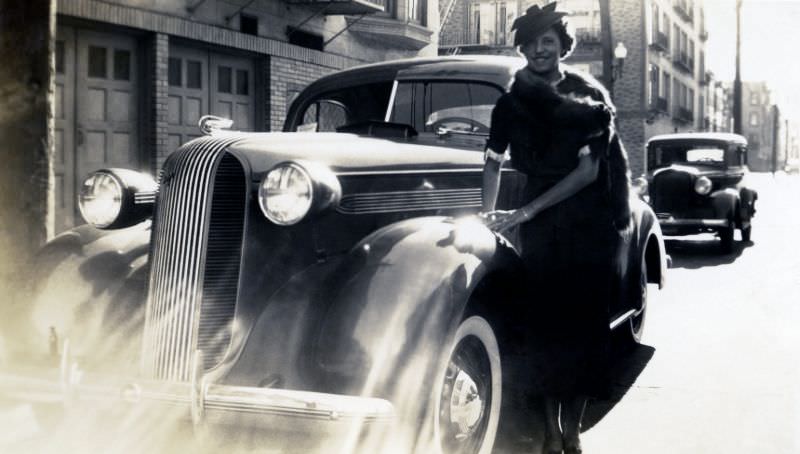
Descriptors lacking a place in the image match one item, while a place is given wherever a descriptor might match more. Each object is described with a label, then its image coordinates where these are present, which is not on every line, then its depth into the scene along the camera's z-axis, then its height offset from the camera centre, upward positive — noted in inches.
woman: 142.9 +0.2
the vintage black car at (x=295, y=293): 114.0 -11.8
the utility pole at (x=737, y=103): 1392.7 +180.7
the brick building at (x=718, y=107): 2582.2 +405.1
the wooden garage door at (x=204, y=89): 514.3 +75.3
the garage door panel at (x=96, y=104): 464.1 +56.1
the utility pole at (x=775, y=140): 2726.6 +240.6
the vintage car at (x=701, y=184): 497.4 +19.3
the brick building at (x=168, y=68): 454.0 +84.6
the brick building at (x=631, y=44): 1444.4 +296.7
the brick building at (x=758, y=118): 4436.5 +511.5
